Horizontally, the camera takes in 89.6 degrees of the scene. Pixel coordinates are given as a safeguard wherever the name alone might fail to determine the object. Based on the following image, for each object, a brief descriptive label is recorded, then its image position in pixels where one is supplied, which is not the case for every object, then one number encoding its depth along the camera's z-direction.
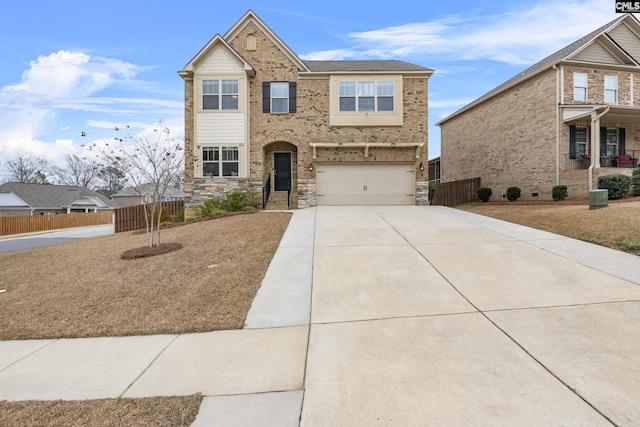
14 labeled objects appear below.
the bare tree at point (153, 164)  9.21
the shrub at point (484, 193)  18.72
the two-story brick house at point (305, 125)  15.25
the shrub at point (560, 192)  14.68
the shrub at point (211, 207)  14.19
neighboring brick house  15.29
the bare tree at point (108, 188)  63.84
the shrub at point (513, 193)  16.92
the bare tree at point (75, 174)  61.06
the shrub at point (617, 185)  13.27
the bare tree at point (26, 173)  54.59
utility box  10.41
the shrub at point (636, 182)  13.57
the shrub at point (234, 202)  14.51
